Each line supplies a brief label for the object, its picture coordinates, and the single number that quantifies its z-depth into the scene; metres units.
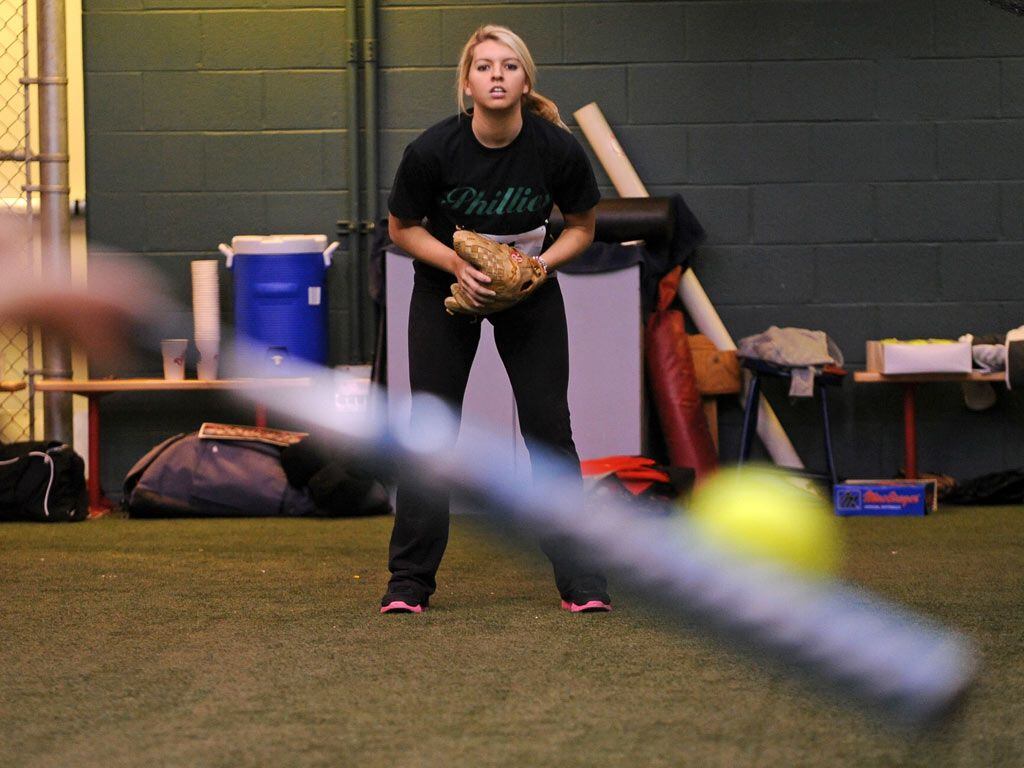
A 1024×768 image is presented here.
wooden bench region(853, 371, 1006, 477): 11.39
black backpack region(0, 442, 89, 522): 10.92
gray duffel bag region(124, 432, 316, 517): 11.20
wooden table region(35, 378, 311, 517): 11.50
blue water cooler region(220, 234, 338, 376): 11.48
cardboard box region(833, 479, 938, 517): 10.98
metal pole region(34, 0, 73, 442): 12.02
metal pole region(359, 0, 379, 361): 12.16
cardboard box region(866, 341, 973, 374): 11.28
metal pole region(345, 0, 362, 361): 12.16
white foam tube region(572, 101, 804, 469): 11.95
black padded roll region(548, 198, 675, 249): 11.23
